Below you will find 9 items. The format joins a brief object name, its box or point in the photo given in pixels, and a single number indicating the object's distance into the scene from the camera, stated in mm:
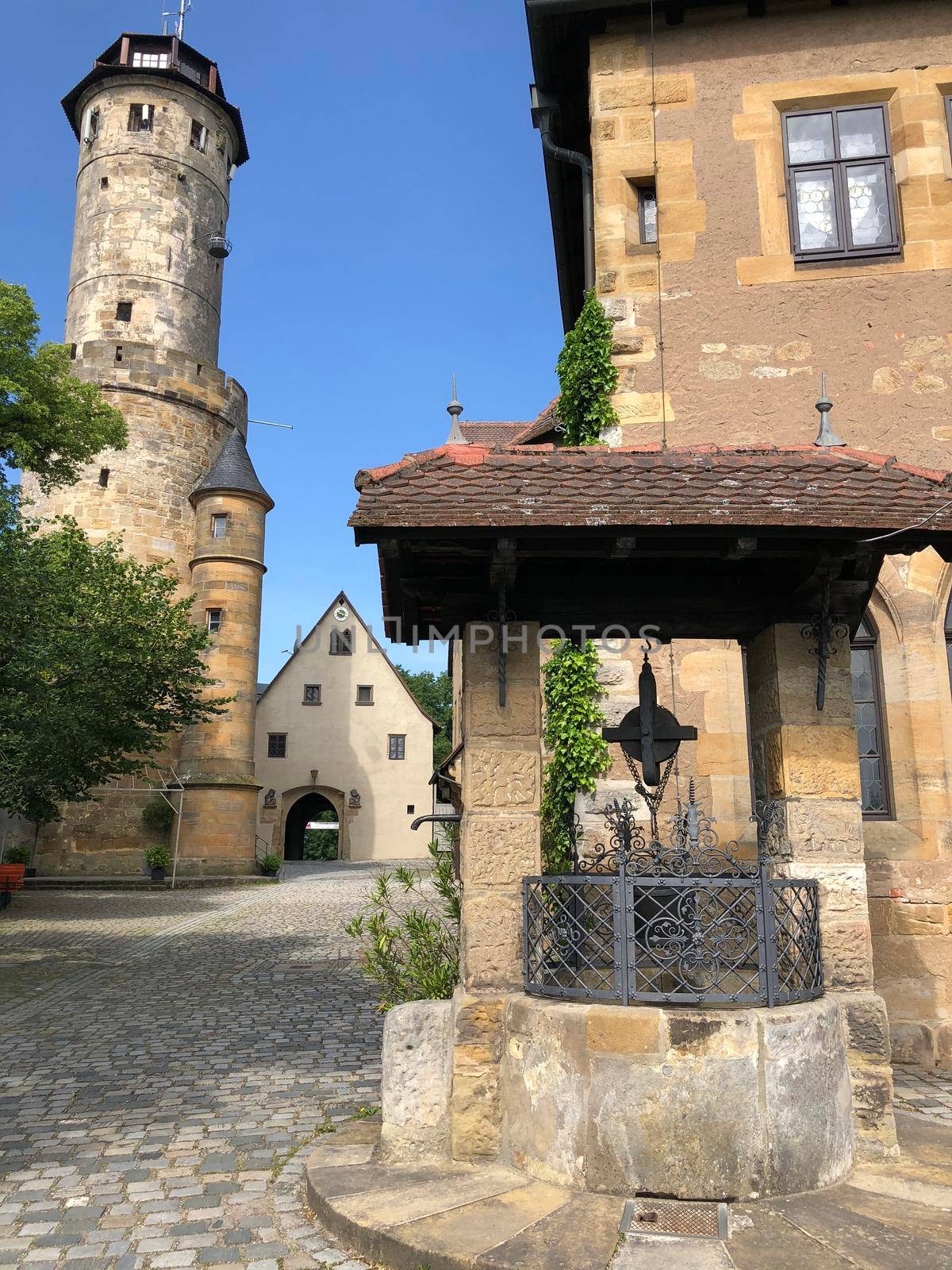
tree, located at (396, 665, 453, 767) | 59906
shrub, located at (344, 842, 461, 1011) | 5531
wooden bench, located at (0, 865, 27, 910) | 17875
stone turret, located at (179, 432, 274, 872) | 25391
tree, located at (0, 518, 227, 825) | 12119
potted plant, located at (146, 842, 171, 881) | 24797
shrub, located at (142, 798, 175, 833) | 25812
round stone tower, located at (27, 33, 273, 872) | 26094
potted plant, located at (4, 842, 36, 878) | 24892
